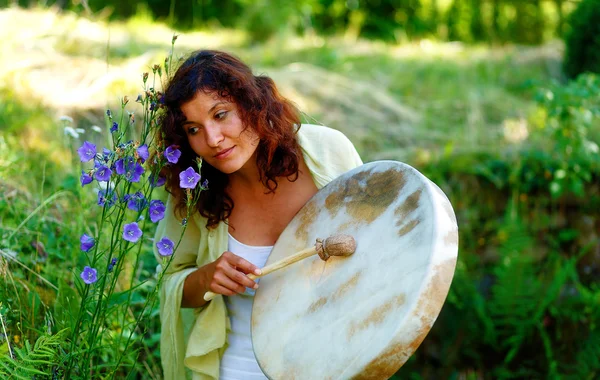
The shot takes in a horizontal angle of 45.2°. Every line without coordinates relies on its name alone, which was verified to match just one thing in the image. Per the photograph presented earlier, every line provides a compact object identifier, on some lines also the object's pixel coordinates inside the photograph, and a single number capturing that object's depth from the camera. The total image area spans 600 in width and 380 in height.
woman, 2.23
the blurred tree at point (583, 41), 5.64
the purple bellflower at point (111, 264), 1.86
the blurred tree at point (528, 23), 9.48
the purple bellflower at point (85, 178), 1.82
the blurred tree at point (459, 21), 9.63
